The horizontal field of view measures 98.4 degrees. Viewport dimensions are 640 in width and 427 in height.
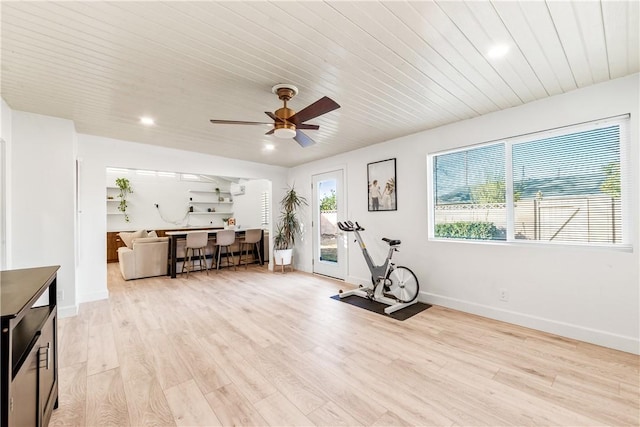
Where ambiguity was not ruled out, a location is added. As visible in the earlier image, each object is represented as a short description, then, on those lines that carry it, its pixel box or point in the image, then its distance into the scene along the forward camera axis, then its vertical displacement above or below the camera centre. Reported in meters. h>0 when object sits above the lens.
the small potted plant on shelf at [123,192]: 7.73 +0.71
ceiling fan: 2.38 +0.87
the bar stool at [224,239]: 6.12 -0.52
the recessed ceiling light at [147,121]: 3.37 +1.21
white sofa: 5.42 -0.84
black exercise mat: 3.42 -1.25
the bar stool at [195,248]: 5.70 -0.68
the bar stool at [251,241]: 6.62 -0.62
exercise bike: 3.79 -1.01
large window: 2.64 +0.28
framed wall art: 4.33 +0.46
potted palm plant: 6.16 -0.27
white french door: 5.32 -0.19
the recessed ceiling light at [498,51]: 2.01 +1.21
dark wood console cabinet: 0.96 -0.58
